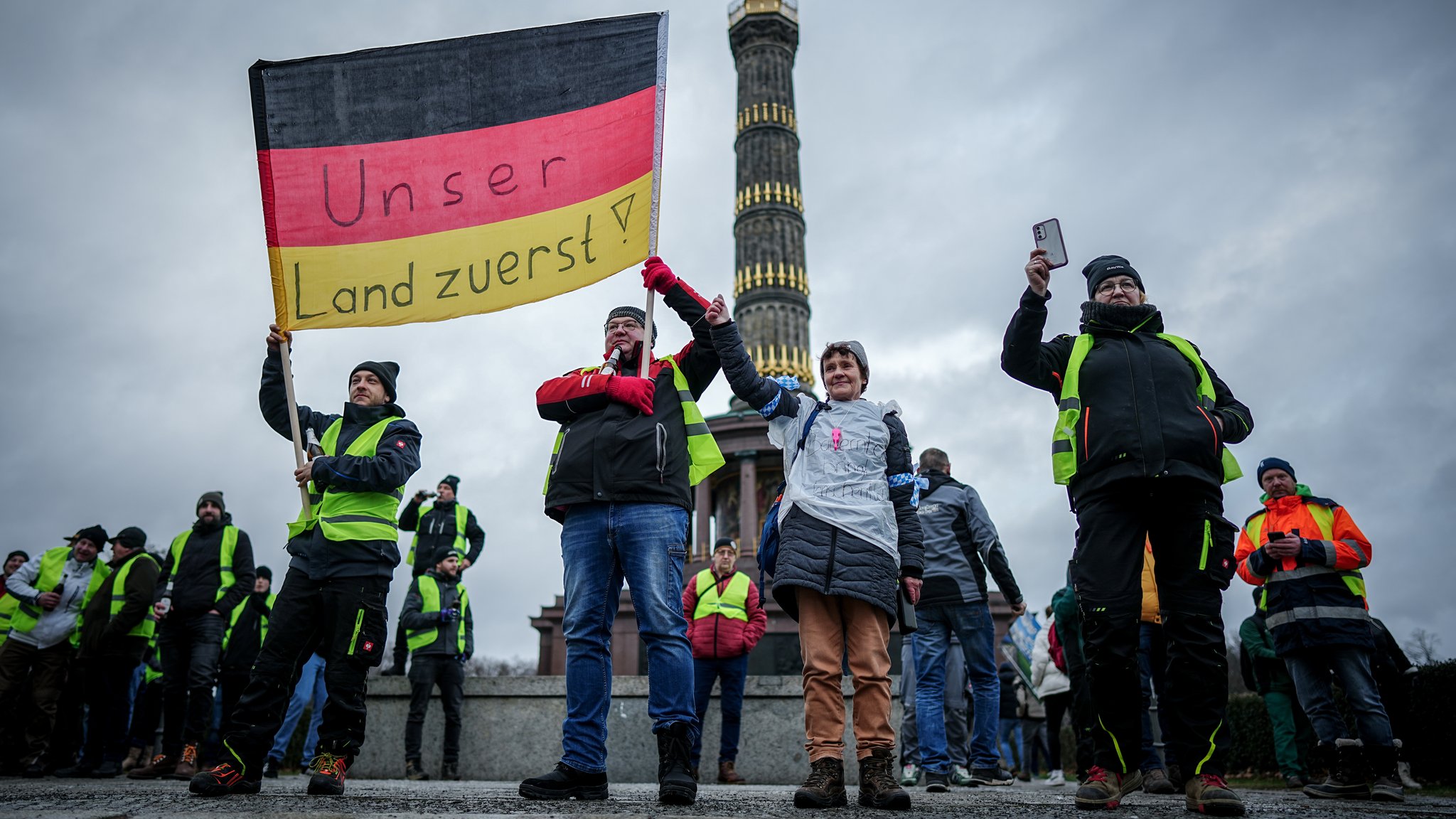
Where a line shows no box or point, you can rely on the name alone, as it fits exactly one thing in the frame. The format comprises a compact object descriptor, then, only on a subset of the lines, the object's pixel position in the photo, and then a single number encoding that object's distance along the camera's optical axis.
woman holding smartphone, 3.46
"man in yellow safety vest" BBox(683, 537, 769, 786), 7.13
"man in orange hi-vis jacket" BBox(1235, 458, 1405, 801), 4.76
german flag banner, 4.77
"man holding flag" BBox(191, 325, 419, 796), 4.04
